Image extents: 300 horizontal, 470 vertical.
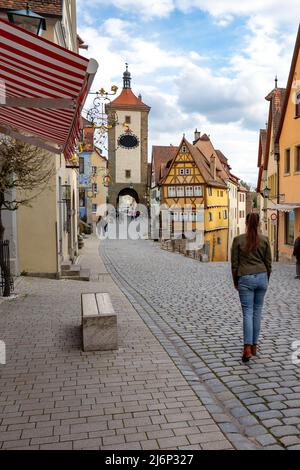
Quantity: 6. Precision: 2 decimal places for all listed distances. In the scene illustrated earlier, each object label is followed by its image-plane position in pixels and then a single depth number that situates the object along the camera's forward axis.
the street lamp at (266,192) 24.62
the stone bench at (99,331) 6.14
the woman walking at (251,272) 5.60
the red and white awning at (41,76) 3.43
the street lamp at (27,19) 7.66
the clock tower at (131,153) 59.94
